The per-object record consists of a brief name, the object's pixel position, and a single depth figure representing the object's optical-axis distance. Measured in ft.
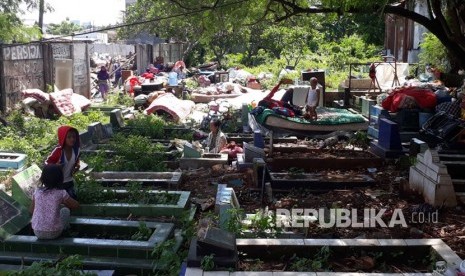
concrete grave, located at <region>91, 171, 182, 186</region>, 27.73
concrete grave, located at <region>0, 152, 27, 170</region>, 30.22
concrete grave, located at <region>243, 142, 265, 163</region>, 30.89
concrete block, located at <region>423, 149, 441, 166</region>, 24.31
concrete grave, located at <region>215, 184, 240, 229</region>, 19.37
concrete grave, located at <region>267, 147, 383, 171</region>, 32.35
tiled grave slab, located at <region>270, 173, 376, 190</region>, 27.94
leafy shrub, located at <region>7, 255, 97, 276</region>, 14.60
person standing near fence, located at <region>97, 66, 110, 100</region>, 72.23
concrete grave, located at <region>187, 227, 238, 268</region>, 14.76
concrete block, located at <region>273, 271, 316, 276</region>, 14.40
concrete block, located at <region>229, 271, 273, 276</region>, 14.32
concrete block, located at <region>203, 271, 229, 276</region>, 14.30
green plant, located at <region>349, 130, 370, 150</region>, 39.42
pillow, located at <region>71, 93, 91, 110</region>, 56.24
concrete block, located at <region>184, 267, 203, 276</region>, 14.26
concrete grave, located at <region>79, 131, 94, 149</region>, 35.72
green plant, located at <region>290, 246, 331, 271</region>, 15.46
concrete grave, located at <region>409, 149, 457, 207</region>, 23.44
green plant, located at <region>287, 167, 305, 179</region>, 29.17
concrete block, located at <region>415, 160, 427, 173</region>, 25.11
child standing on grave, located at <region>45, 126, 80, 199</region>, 22.13
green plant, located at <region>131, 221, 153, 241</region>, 19.54
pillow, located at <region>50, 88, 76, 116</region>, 52.60
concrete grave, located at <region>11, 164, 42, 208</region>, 22.54
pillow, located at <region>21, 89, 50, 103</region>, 52.31
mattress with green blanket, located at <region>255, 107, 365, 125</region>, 42.80
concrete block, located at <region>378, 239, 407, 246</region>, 16.63
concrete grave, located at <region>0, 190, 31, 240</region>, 19.61
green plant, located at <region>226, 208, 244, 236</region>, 18.20
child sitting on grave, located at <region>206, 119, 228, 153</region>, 35.09
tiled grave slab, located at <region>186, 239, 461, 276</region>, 16.48
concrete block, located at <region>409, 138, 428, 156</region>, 30.14
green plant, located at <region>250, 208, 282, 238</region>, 18.48
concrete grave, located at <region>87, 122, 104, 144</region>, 37.60
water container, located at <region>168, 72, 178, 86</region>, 71.75
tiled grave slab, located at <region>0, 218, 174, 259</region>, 18.16
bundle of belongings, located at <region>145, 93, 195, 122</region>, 52.90
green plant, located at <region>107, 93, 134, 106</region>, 64.75
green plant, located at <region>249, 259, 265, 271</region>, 15.48
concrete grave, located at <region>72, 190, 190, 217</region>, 22.84
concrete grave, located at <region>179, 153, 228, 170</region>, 32.04
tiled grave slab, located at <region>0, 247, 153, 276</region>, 17.54
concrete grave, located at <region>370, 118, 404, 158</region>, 33.71
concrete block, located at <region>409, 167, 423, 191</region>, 25.49
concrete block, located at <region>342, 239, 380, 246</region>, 16.66
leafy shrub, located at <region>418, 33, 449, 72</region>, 60.44
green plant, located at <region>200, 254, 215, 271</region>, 14.49
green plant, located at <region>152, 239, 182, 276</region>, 16.54
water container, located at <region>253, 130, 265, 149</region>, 34.76
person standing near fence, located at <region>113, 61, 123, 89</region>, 89.30
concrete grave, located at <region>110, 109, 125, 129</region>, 42.96
